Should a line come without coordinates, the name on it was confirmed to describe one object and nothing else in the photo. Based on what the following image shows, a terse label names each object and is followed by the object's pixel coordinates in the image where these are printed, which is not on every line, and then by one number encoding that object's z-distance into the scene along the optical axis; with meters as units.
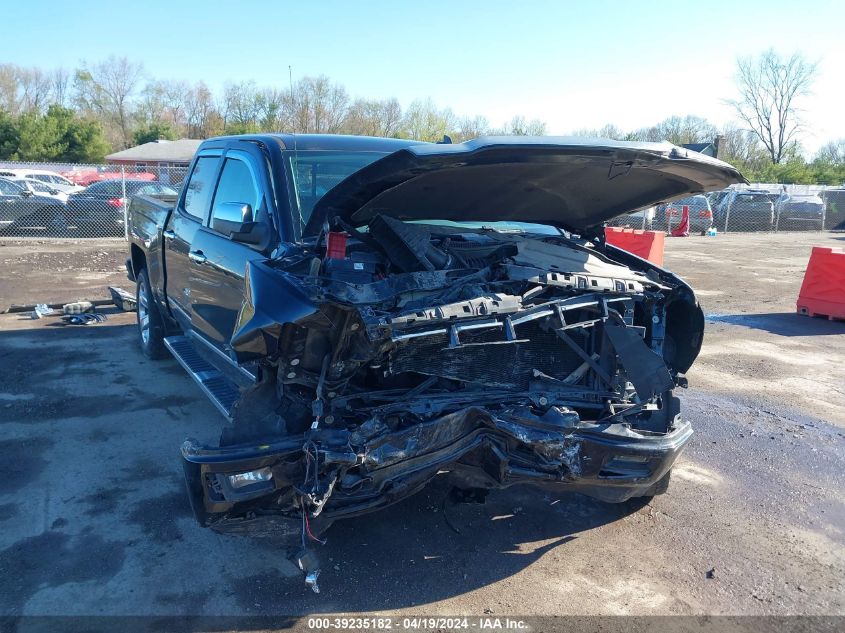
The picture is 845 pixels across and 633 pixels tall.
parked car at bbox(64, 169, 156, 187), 29.10
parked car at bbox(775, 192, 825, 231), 27.84
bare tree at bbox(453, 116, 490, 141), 51.79
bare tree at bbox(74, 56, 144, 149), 59.72
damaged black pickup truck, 2.98
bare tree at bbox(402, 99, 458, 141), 49.56
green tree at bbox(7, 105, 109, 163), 37.16
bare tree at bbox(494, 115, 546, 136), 50.09
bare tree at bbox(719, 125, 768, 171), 60.56
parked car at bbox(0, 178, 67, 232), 17.11
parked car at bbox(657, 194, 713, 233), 24.76
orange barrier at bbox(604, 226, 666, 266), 12.16
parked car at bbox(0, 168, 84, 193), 23.49
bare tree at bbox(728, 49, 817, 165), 62.66
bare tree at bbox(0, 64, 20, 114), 59.53
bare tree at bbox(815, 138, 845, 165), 57.19
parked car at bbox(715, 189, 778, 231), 27.06
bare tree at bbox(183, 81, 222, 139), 57.85
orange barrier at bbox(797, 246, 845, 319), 9.52
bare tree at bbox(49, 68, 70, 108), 63.56
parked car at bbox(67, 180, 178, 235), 17.55
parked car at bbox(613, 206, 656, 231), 23.45
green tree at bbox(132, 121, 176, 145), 48.66
